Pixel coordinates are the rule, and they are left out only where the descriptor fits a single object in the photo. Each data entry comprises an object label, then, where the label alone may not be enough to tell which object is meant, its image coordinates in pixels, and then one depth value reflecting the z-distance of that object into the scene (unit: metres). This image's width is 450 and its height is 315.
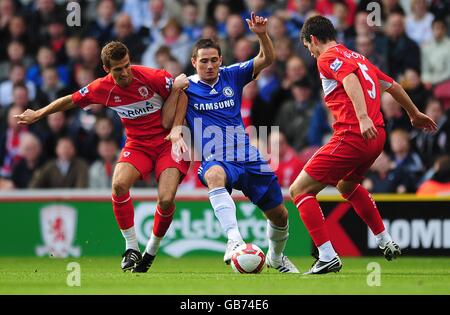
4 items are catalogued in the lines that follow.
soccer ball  18.59
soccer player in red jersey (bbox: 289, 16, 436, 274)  18.87
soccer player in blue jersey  19.92
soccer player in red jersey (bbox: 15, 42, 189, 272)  20.14
